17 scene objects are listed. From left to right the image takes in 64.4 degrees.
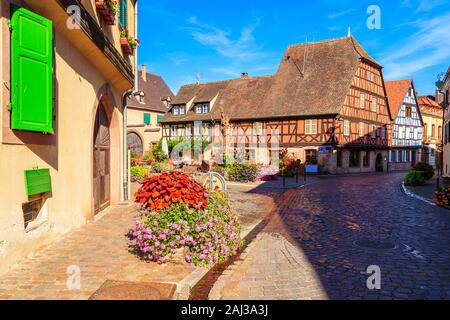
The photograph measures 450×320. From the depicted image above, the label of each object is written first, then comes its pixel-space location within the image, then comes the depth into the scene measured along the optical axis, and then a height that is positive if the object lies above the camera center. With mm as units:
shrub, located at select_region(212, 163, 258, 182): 21719 -1128
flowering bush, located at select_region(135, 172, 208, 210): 5613 -628
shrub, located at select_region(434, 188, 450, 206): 11641 -1429
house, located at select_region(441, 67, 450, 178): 21016 +1794
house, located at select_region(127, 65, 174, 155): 39375 +5149
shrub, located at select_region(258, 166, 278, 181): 23172 -1325
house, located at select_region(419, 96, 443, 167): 44634 +3238
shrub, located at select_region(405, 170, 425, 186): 19125 -1335
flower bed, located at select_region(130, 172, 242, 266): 5367 -1093
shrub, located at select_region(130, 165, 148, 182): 16689 -928
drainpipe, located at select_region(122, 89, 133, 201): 11727 +114
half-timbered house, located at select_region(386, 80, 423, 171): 38469 +3310
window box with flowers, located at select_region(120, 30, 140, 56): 10633 +3399
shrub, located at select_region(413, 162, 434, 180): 21031 -889
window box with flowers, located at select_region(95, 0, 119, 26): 7938 +3305
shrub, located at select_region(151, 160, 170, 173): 24391 -927
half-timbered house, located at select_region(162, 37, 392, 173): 30078 +4014
